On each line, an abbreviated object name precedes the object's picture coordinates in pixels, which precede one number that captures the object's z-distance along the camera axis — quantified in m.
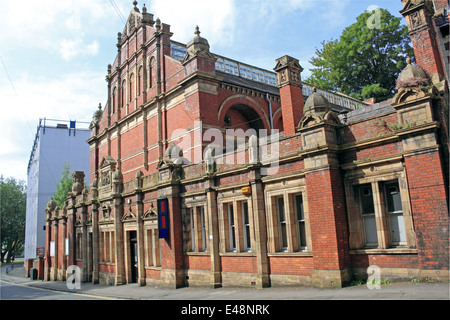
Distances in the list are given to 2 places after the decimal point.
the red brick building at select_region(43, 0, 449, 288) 9.88
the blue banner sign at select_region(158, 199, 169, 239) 17.36
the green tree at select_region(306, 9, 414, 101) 32.88
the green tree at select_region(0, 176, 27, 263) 65.69
